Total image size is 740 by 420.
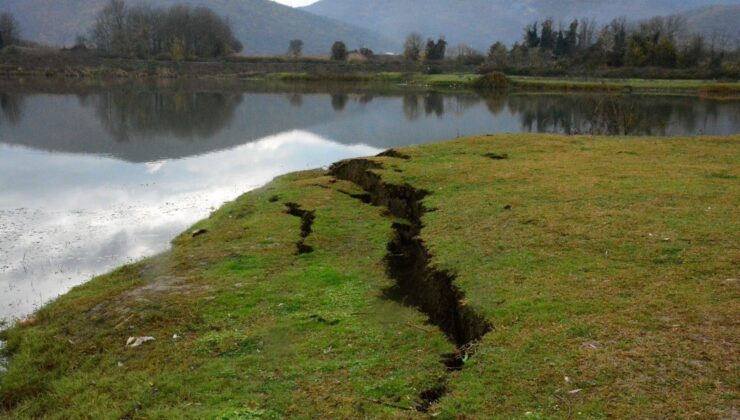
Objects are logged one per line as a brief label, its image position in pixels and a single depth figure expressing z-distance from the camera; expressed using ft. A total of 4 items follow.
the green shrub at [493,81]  302.66
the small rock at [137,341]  31.35
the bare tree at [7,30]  507.71
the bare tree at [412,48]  504.02
